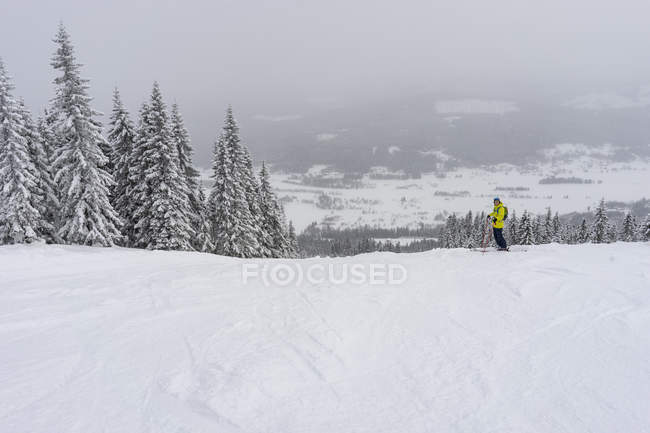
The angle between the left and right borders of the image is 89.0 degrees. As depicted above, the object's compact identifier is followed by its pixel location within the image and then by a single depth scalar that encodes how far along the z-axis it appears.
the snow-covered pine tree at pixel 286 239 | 35.51
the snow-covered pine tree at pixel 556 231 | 48.84
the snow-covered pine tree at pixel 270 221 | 32.12
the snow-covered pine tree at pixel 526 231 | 40.47
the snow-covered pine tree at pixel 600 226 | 41.38
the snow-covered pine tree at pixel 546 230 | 48.66
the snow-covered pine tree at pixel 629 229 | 43.01
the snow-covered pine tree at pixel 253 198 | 28.82
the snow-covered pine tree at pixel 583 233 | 46.32
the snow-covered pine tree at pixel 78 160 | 19.08
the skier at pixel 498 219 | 11.77
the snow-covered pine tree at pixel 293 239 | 42.46
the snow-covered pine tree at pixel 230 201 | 26.62
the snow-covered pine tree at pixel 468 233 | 55.22
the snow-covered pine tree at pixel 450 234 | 66.83
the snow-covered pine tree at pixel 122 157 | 23.89
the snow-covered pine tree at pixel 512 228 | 48.70
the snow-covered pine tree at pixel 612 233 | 43.21
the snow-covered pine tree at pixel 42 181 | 21.34
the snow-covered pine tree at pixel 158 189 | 22.16
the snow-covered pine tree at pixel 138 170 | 22.66
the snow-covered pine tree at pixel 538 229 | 45.45
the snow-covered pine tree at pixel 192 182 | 25.78
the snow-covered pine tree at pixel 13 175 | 19.05
